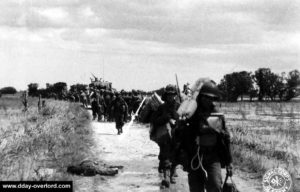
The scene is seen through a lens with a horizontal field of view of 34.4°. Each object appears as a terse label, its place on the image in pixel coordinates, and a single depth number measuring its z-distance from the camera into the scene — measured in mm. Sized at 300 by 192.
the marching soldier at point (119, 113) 21698
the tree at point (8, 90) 129413
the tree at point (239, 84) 113562
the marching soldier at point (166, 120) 9805
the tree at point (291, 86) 90381
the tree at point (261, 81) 115125
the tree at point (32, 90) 105438
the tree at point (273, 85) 110188
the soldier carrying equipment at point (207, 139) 6715
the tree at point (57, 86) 105588
